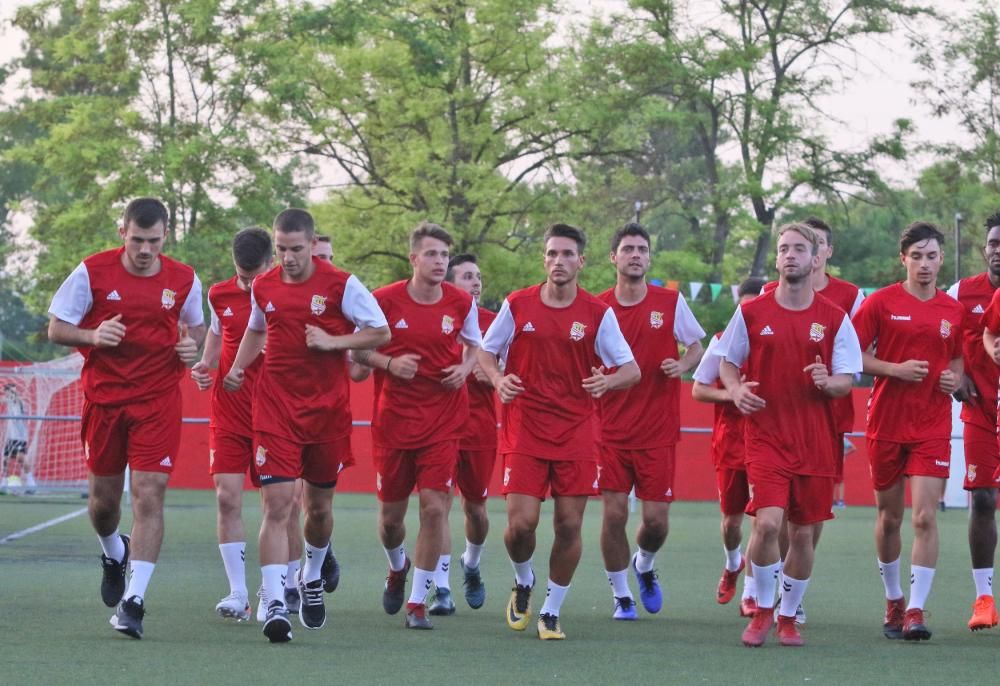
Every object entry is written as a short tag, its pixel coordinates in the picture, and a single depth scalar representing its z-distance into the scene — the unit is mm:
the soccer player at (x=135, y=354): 17953
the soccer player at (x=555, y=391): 18781
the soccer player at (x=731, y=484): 22250
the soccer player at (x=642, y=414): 21391
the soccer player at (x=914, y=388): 19125
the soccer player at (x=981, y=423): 19422
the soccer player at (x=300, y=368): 17687
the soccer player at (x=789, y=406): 17953
